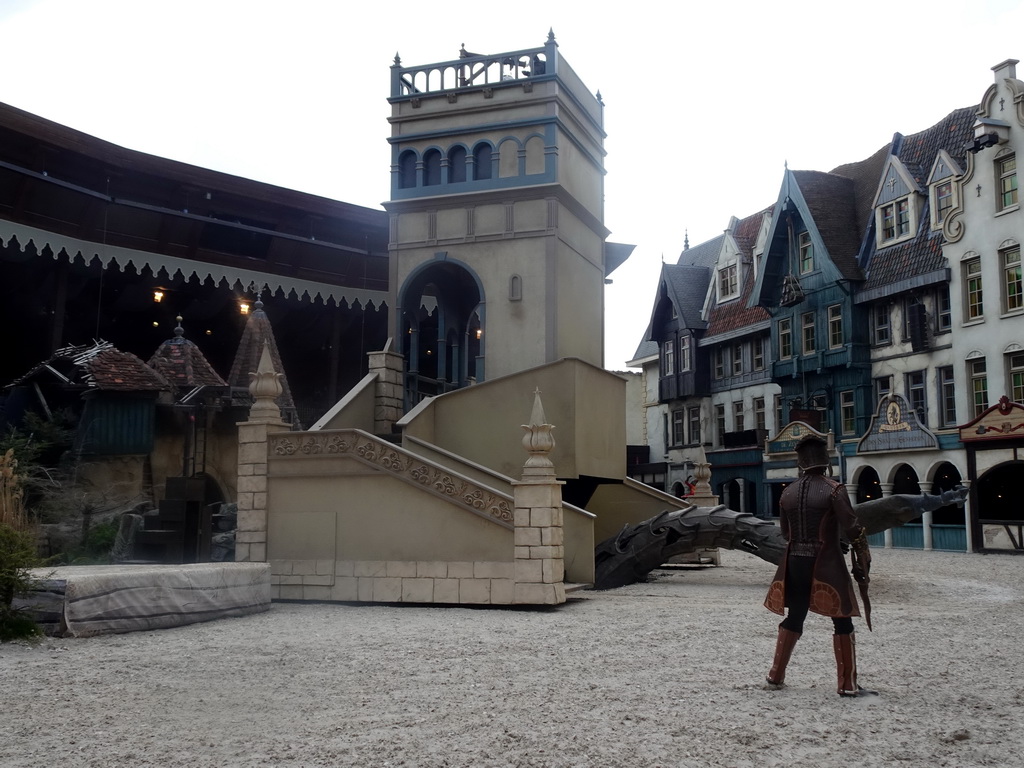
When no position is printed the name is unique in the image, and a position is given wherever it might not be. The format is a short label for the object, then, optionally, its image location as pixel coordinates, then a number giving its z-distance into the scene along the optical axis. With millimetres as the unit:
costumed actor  6652
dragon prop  14164
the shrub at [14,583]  9516
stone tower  18125
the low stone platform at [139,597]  9961
